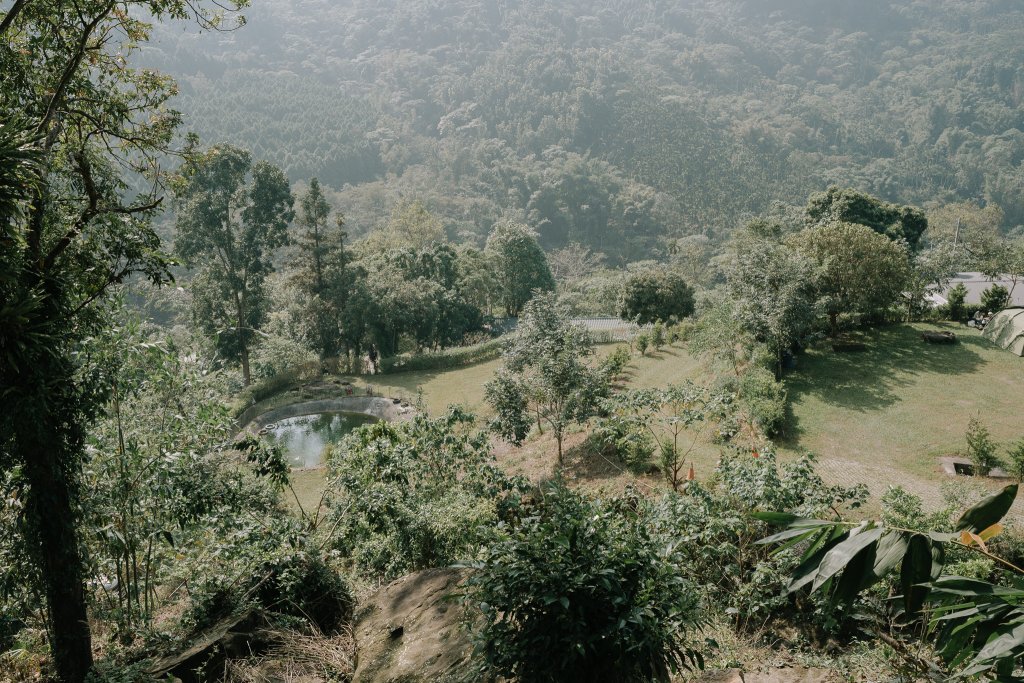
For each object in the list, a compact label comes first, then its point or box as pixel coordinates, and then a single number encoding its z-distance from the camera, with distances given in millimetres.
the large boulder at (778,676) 4160
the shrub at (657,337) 22297
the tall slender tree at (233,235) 24969
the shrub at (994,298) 19422
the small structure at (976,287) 22984
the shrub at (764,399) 12438
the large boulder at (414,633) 3887
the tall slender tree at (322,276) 27688
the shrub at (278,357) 26794
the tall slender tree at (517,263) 35719
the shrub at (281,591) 5477
